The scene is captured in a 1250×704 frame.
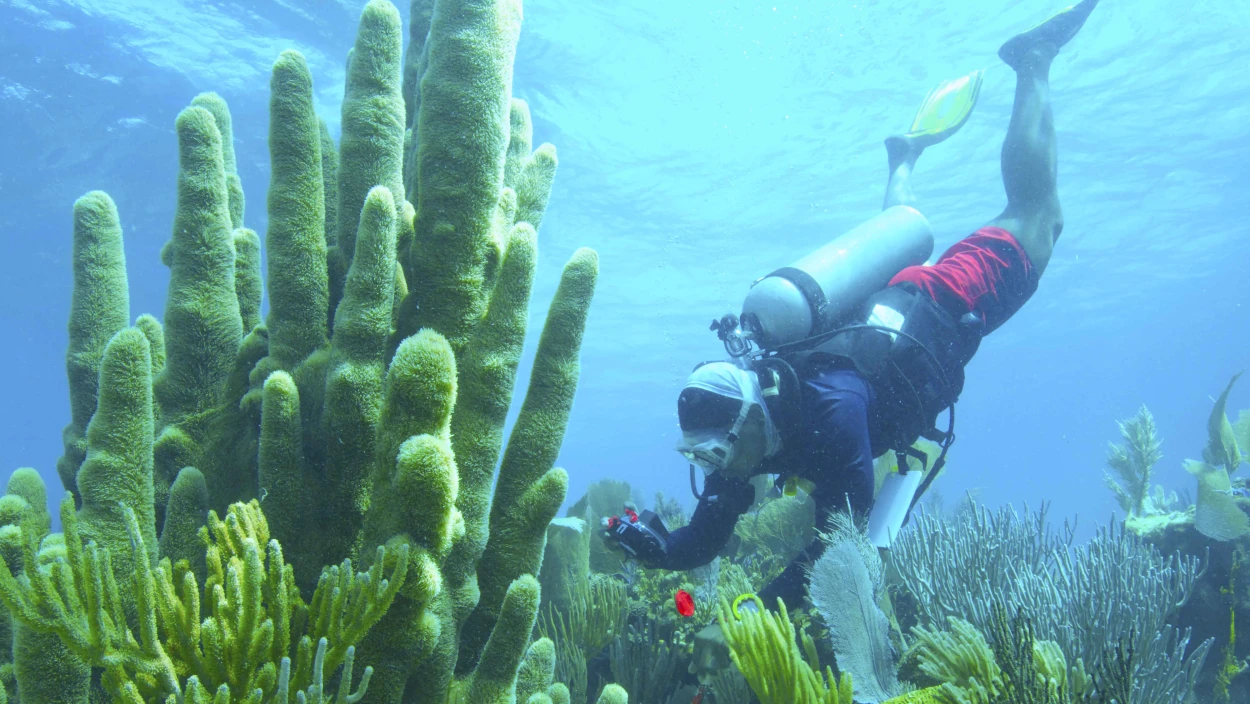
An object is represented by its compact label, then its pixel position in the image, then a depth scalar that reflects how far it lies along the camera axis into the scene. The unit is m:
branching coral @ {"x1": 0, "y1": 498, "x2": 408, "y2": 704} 1.25
